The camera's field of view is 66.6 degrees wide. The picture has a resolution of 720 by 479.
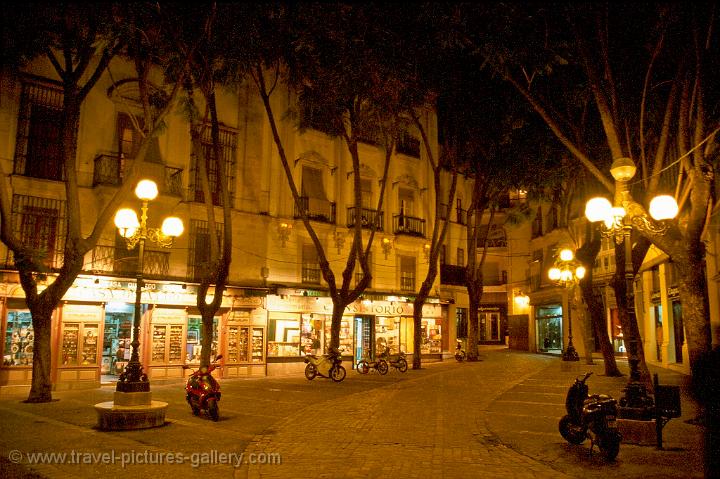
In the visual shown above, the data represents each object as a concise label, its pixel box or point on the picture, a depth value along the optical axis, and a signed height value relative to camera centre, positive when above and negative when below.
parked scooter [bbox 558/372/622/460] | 7.68 -1.47
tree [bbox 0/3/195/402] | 12.82 +5.15
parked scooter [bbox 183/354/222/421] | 11.22 -1.54
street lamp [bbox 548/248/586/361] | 20.80 +1.92
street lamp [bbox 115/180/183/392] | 10.46 +1.79
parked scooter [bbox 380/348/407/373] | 23.19 -1.79
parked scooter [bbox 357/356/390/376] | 22.45 -1.89
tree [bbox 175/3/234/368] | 14.23 +6.56
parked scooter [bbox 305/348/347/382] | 19.81 -1.72
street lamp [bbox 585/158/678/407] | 9.11 +1.87
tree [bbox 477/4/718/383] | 9.38 +4.87
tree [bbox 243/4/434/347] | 16.16 +7.79
